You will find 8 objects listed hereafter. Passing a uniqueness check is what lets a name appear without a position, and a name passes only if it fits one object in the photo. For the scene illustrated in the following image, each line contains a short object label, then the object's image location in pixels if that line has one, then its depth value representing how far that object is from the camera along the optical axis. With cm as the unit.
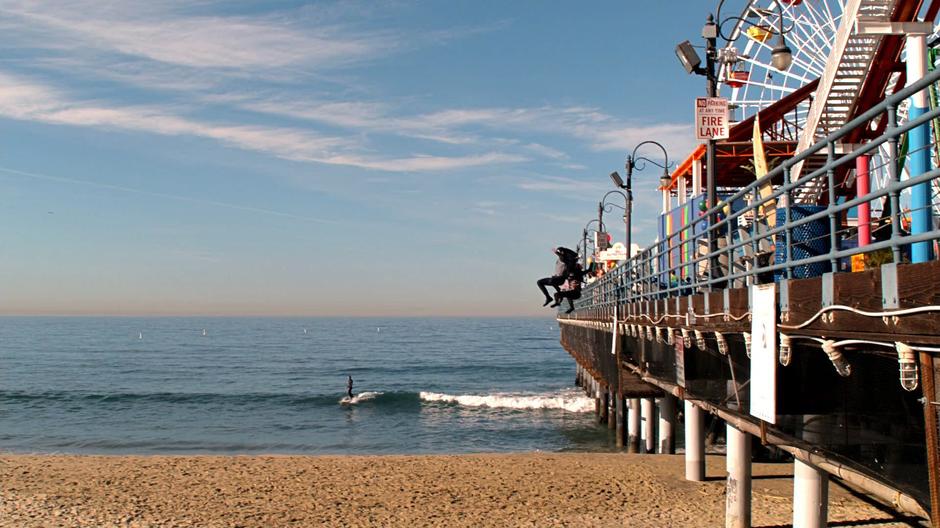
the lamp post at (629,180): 2394
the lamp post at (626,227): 2562
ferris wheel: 3102
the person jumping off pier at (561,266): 2348
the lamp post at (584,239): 4031
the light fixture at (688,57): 1270
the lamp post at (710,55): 1271
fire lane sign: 1218
